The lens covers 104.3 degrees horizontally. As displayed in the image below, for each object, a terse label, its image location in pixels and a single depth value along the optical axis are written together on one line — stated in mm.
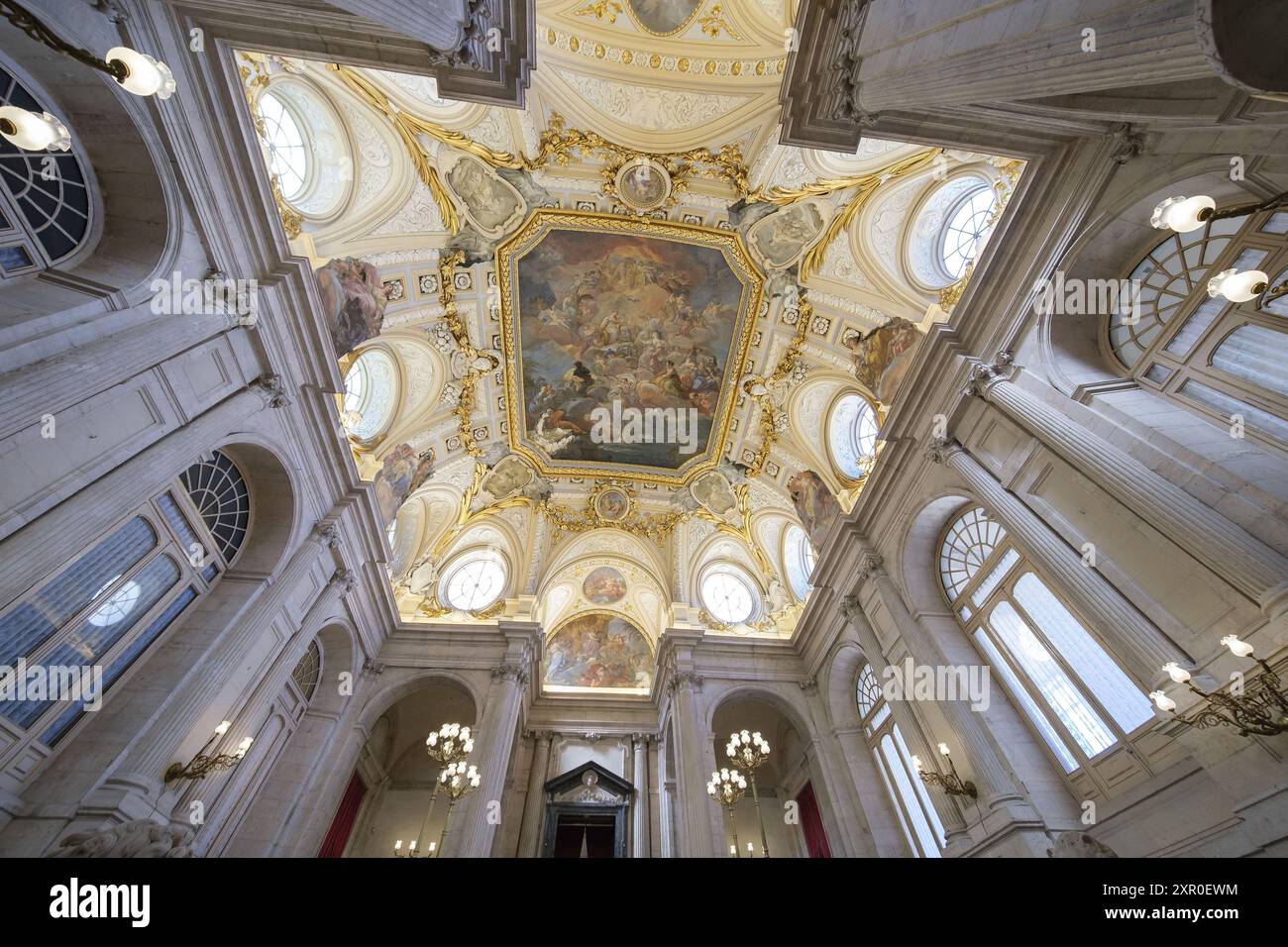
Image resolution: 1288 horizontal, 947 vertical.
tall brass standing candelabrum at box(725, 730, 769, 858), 10383
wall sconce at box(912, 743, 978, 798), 8266
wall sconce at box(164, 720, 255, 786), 7152
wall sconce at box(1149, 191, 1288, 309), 2984
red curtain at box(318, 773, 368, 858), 11952
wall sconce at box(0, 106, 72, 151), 3044
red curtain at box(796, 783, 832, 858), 13195
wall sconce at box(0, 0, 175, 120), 3223
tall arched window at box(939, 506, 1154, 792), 6988
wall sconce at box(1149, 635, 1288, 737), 4270
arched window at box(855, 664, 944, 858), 10062
